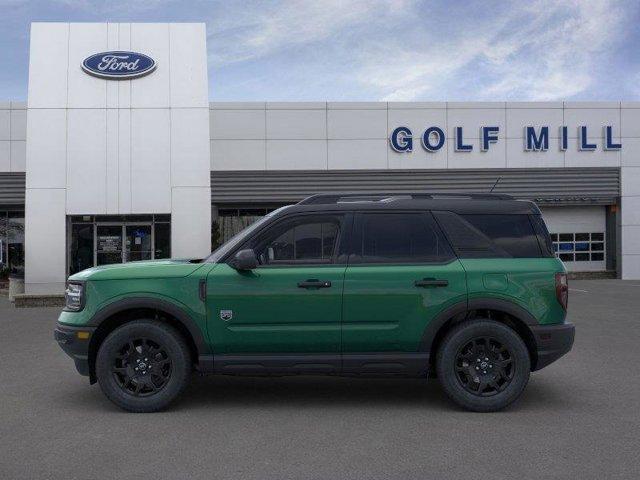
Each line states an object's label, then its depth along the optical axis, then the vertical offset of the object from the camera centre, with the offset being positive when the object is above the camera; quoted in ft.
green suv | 19.11 -2.12
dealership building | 64.69 +9.24
